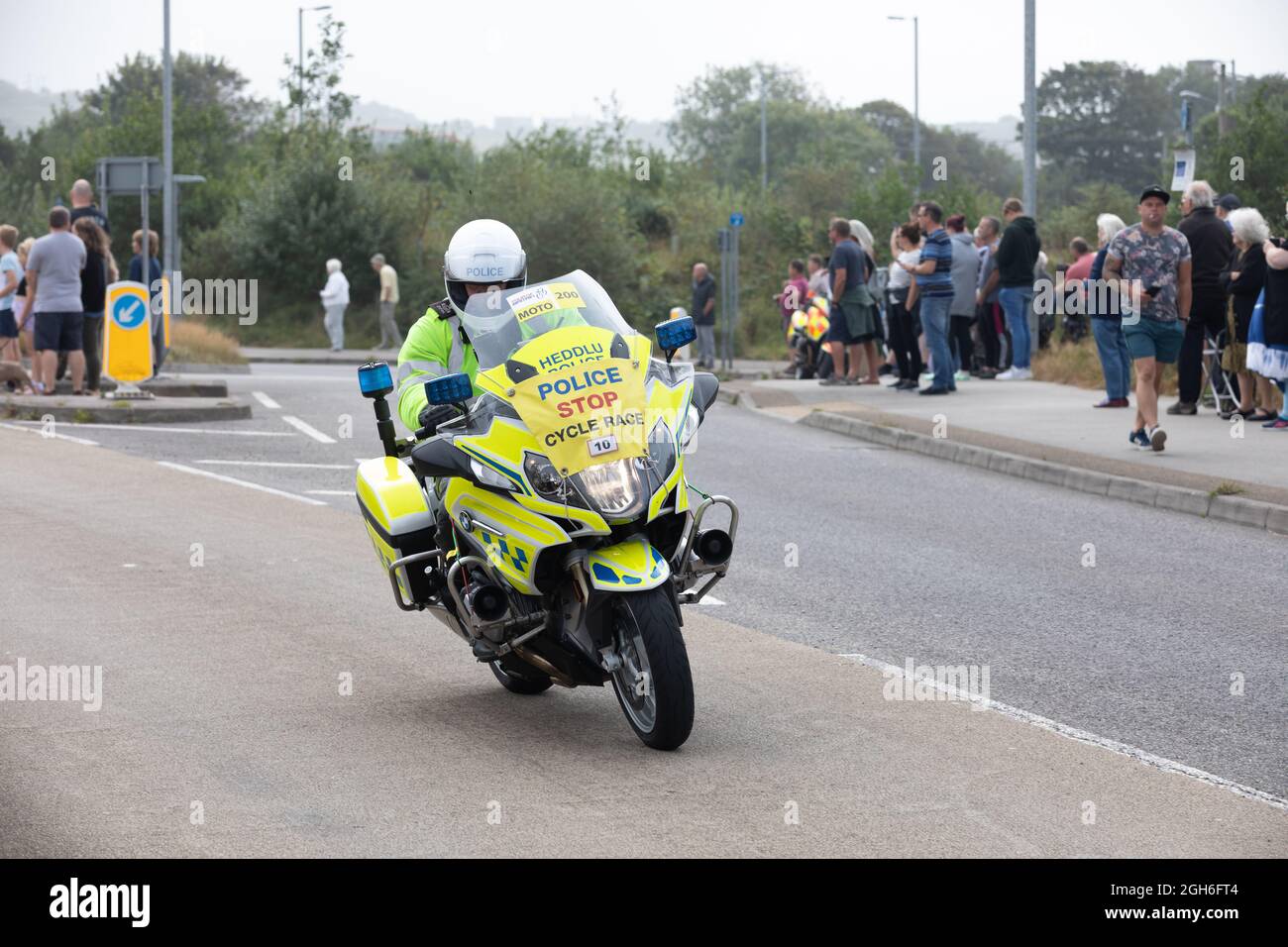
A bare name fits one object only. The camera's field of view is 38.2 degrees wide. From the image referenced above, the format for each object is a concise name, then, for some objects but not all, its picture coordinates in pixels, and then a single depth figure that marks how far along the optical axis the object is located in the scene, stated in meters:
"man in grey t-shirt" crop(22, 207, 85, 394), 19.25
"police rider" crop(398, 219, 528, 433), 6.88
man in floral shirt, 14.54
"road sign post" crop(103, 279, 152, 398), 20.27
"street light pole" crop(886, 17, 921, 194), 64.72
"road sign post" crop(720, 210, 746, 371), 30.75
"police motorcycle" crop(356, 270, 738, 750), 6.18
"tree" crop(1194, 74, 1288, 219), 27.33
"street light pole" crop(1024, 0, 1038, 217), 24.45
